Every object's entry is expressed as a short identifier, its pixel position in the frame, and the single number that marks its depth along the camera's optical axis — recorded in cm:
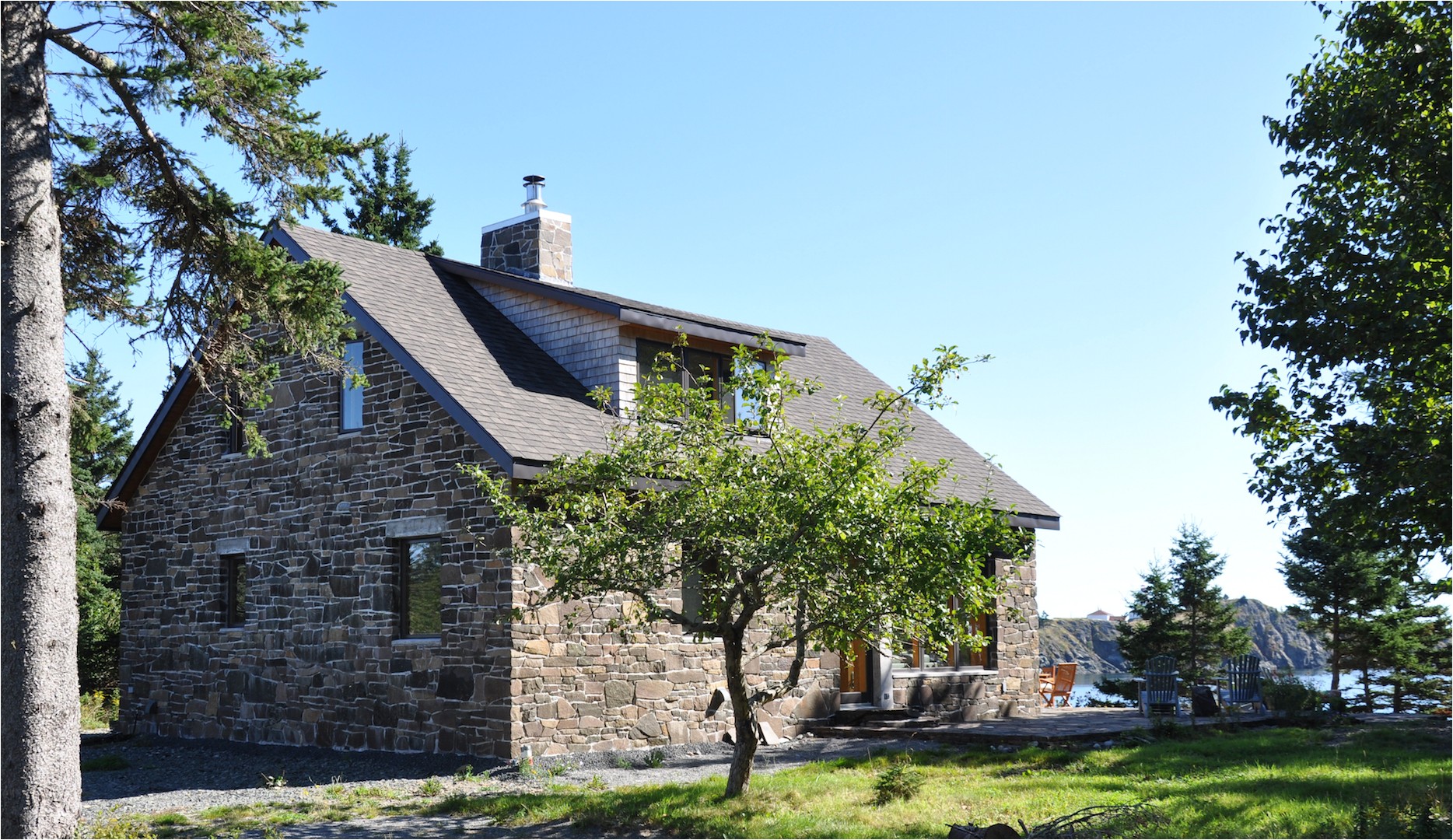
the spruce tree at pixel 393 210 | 3347
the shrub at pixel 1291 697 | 1766
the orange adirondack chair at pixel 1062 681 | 2431
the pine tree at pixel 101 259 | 889
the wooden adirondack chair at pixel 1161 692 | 1702
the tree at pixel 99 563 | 2512
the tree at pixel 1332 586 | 2577
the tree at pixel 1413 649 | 2488
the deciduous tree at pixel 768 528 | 1062
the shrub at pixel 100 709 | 2223
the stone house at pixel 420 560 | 1474
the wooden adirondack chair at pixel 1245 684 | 1764
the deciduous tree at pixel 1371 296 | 1127
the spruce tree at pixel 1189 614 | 2853
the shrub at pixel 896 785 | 1112
